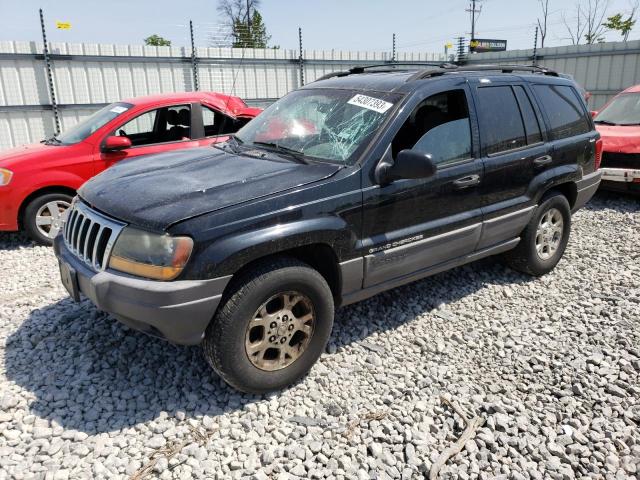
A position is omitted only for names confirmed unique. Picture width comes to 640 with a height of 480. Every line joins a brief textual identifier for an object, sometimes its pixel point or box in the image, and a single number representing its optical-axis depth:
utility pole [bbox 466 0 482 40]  52.59
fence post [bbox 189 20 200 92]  11.82
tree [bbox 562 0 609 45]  32.16
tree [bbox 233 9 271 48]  13.18
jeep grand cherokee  2.70
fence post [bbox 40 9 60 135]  10.26
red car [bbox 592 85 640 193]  7.13
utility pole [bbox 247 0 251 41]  33.07
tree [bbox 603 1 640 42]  27.52
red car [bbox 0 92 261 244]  5.69
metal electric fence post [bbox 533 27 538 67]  14.78
